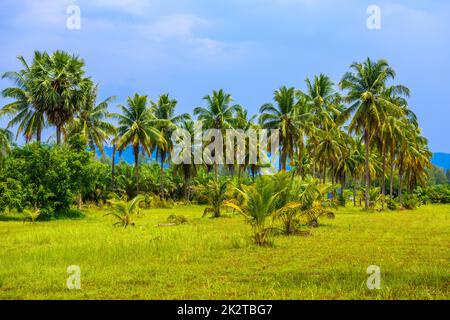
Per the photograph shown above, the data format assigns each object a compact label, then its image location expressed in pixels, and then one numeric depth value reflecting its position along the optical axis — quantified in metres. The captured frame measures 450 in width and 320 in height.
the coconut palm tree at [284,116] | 41.56
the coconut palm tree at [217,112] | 48.28
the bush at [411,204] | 43.09
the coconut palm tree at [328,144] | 48.62
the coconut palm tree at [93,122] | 38.56
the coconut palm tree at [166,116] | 48.38
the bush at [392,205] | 41.93
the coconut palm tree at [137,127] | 41.94
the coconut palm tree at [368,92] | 37.09
